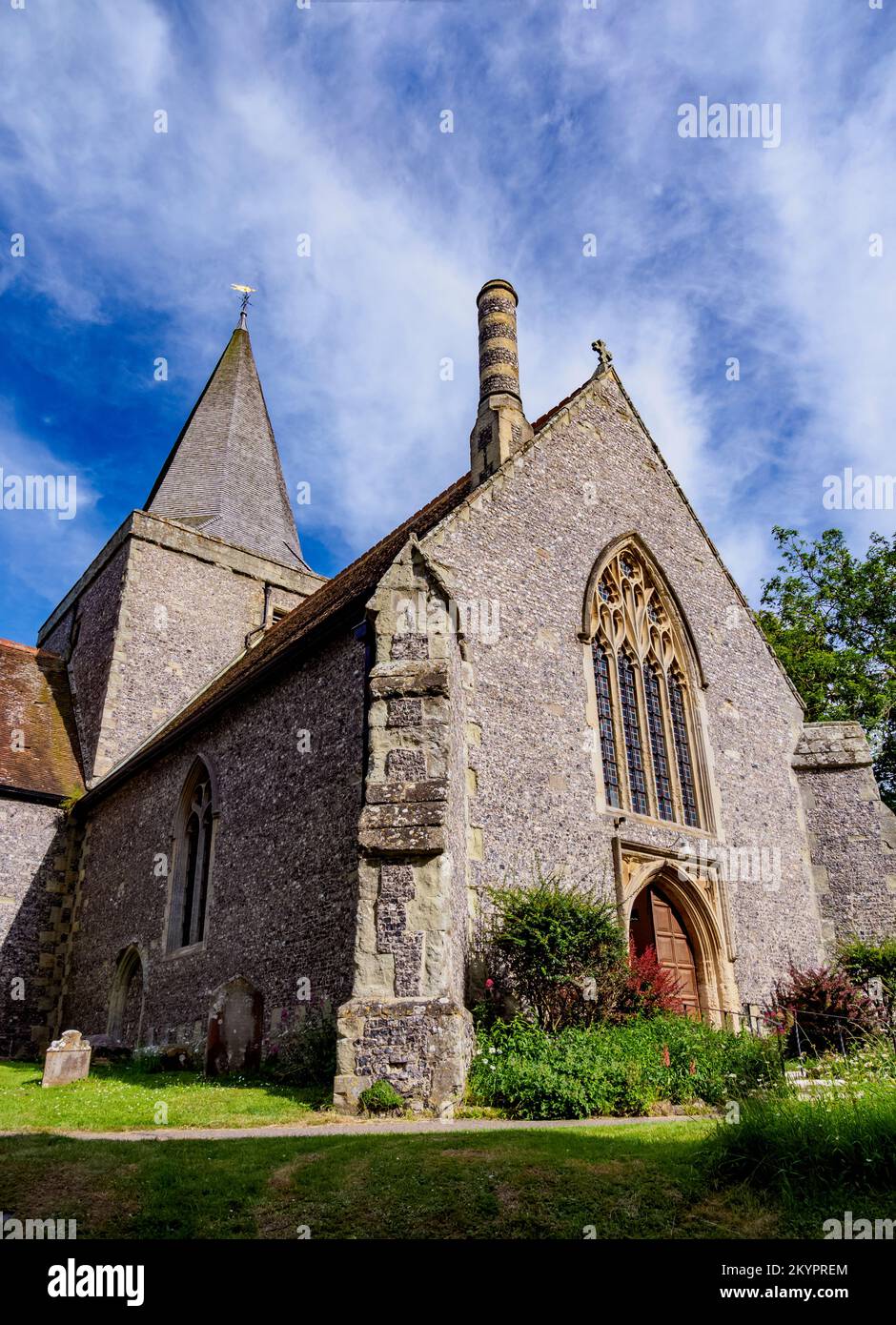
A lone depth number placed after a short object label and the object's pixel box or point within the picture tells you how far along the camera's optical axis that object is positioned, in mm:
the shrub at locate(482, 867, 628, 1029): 9477
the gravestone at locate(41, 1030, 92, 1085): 10539
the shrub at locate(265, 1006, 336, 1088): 9477
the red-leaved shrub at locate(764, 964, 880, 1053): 11242
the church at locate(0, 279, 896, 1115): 9133
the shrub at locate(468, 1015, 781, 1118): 7832
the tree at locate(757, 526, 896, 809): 22828
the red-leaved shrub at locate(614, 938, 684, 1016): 9773
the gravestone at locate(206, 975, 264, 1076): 10844
